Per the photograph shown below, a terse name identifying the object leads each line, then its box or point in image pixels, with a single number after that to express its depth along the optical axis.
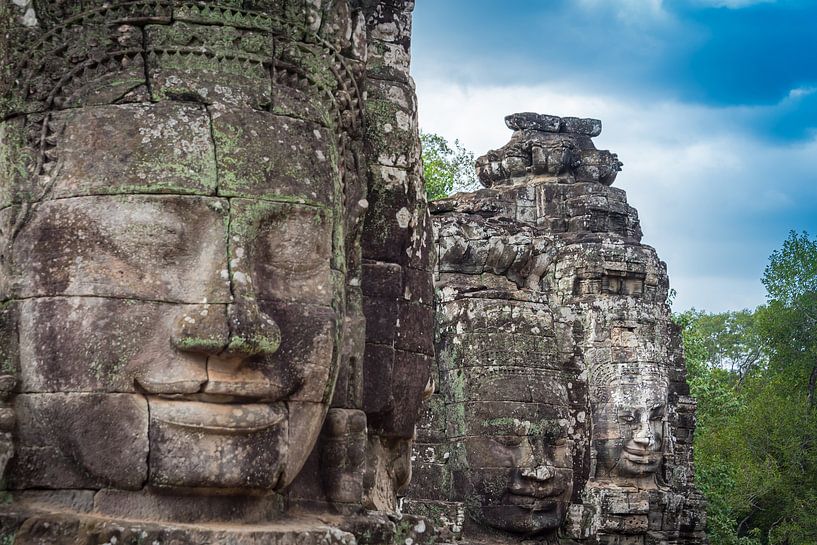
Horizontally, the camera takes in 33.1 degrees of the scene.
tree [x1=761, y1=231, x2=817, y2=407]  34.78
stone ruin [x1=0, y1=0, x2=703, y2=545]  5.39
